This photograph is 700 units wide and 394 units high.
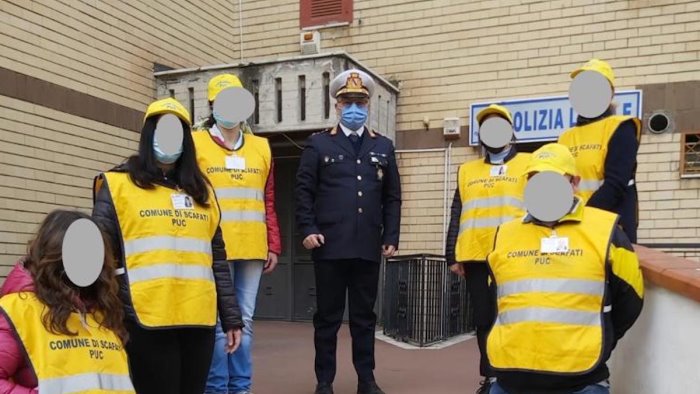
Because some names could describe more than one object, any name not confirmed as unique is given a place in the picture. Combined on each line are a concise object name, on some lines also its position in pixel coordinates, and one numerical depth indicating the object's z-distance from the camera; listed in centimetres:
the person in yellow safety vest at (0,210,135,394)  197
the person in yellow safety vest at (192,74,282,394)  366
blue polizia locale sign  748
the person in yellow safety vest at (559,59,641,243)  337
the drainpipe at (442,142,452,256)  824
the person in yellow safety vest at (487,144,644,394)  260
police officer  408
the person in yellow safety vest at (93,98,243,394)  272
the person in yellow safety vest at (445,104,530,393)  393
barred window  727
